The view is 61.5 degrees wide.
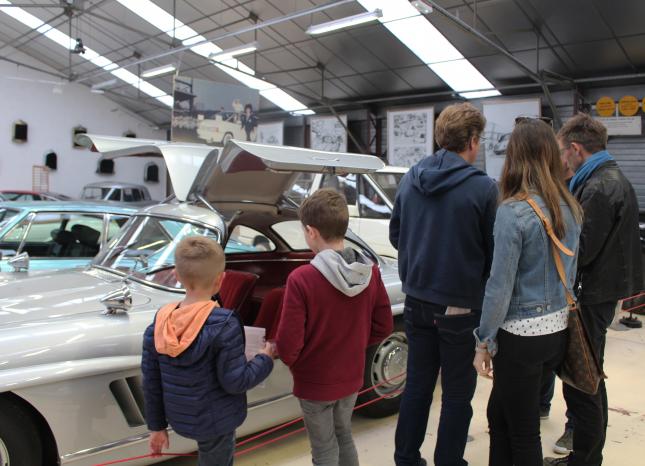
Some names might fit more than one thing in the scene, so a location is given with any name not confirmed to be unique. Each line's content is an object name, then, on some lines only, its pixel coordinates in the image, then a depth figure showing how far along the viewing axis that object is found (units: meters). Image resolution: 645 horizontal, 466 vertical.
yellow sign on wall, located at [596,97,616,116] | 11.86
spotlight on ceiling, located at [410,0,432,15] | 8.31
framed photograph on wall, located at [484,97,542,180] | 12.93
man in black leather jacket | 2.67
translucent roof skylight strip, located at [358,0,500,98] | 10.95
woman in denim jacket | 2.17
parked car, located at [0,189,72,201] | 13.91
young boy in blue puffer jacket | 2.03
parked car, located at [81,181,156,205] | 14.21
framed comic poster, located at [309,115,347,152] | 17.06
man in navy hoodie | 2.47
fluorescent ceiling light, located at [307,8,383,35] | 9.33
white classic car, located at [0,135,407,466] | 2.37
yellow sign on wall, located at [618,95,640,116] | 11.59
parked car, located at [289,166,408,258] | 7.72
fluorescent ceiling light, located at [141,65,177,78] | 14.58
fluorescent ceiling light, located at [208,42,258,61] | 11.92
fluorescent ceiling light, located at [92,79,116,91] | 17.73
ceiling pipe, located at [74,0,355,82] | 9.99
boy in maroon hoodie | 2.22
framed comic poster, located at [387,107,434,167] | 14.82
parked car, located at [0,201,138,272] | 5.80
